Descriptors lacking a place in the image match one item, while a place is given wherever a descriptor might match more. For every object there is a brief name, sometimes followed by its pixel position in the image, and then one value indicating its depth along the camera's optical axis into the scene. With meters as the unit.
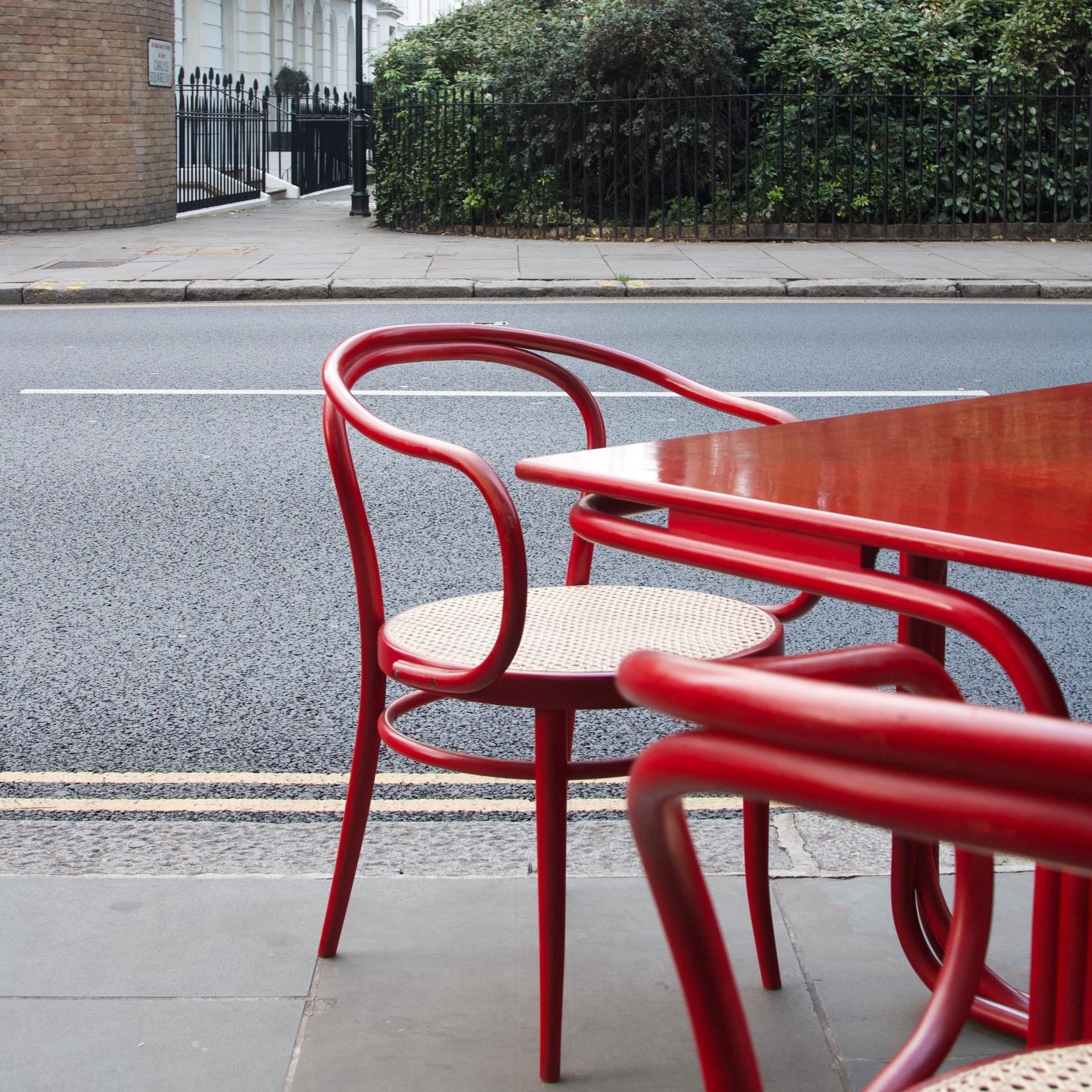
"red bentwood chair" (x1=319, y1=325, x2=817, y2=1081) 1.84
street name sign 16.39
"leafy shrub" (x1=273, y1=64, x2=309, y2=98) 30.56
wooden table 1.33
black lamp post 16.92
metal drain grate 12.54
